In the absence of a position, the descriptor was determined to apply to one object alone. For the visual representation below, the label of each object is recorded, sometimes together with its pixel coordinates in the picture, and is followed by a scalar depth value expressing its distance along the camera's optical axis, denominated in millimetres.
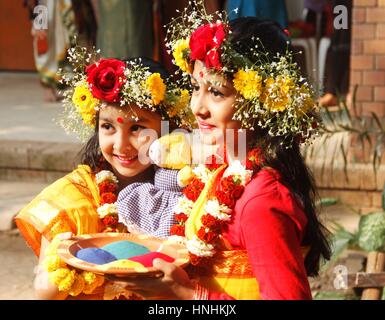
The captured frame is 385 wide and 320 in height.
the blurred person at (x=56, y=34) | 9227
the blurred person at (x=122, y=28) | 7129
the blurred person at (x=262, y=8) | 6871
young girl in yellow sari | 2908
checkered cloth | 2891
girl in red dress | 2574
